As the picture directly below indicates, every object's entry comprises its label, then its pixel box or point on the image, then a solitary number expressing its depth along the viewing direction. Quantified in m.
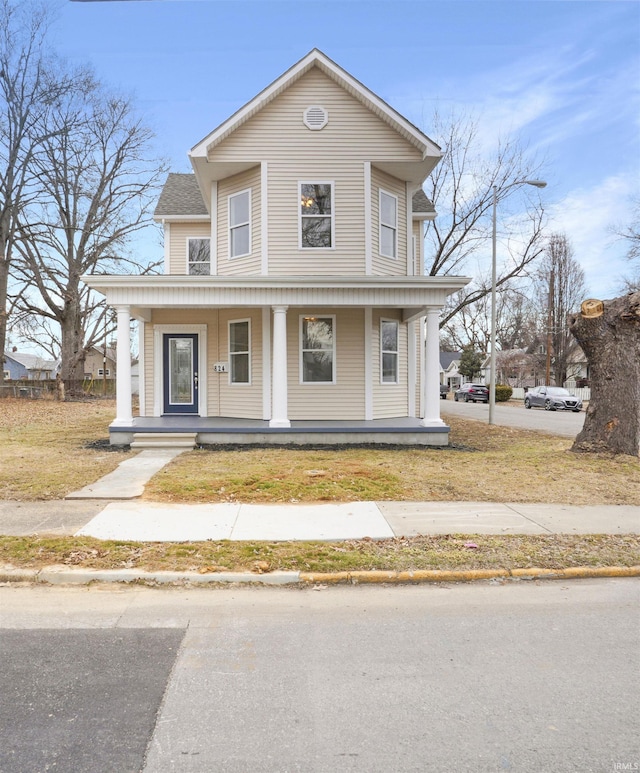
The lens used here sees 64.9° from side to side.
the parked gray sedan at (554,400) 30.33
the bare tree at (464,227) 25.41
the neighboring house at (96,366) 76.25
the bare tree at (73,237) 28.70
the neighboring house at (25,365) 67.06
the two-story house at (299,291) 11.80
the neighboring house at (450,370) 79.94
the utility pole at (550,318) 39.94
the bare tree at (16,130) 26.22
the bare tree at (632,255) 31.48
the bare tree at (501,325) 56.41
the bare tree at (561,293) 40.84
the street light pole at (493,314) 18.33
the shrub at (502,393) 38.91
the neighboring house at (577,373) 47.34
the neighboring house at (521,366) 53.38
